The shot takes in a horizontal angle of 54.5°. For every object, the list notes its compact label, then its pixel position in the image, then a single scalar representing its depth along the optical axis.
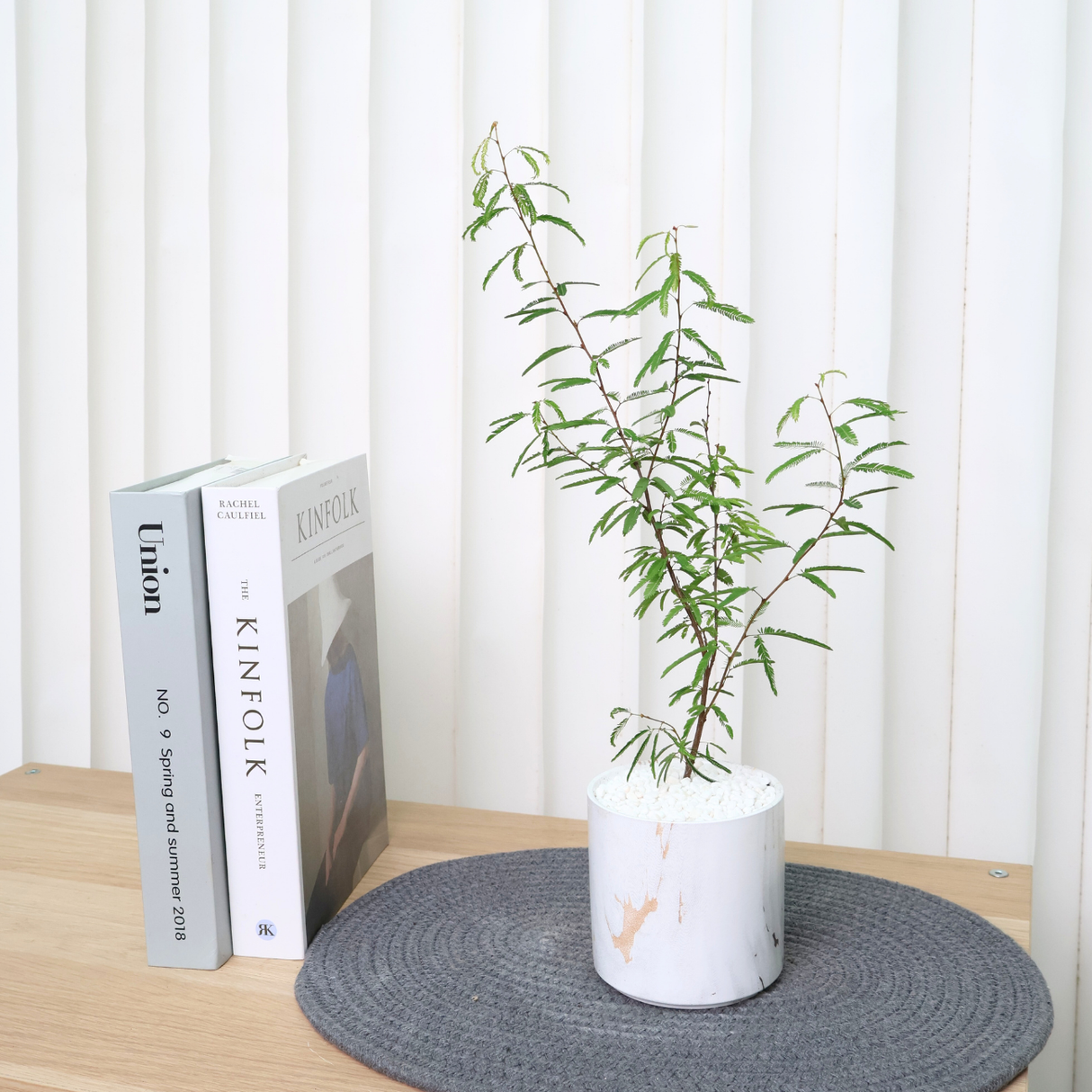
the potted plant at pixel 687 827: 0.57
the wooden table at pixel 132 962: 0.55
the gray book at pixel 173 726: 0.62
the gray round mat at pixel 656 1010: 0.53
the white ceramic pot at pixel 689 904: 0.58
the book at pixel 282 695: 0.63
